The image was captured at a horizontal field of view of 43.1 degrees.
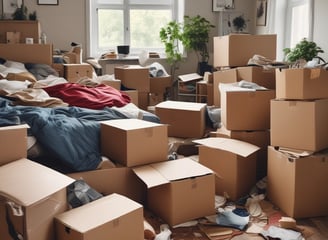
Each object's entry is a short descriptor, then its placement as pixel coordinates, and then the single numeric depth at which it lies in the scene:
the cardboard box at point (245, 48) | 4.06
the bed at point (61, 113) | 2.55
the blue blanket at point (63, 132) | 2.54
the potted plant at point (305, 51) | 3.96
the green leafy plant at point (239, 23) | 6.04
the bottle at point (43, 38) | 5.50
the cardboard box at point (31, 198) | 1.84
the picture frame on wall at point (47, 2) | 5.73
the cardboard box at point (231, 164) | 2.97
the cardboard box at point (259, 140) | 3.26
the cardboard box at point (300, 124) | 2.67
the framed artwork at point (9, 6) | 5.56
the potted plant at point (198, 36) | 5.78
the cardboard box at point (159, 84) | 5.35
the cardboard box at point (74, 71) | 4.57
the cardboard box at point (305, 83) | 2.71
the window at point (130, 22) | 6.17
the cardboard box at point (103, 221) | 1.92
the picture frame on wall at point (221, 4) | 6.05
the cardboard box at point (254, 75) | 3.72
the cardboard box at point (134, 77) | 4.83
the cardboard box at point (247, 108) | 3.24
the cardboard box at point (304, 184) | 2.64
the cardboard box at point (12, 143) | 2.18
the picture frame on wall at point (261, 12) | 5.68
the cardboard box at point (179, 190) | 2.51
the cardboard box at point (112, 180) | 2.59
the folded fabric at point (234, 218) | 2.58
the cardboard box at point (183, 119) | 3.83
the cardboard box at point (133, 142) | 2.61
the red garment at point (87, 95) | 3.22
